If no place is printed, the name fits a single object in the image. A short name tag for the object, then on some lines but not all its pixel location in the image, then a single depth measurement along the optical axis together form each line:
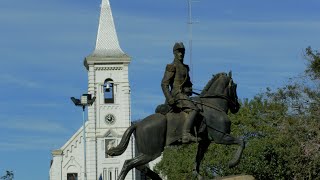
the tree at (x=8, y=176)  64.94
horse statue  23.44
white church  112.38
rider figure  23.20
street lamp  55.52
